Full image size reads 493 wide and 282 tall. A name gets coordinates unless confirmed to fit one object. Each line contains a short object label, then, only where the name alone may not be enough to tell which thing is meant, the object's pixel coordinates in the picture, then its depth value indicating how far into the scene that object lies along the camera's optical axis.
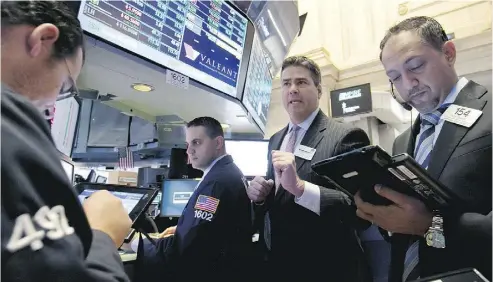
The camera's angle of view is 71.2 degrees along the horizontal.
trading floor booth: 1.61
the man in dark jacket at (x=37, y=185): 0.46
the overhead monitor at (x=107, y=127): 2.86
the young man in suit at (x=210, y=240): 1.63
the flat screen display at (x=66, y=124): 1.80
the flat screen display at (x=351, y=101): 3.37
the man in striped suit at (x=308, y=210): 1.33
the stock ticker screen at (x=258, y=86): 2.44
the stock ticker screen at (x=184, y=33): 1.51
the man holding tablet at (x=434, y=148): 0.92
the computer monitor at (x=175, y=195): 2.71
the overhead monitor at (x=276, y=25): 2.55
